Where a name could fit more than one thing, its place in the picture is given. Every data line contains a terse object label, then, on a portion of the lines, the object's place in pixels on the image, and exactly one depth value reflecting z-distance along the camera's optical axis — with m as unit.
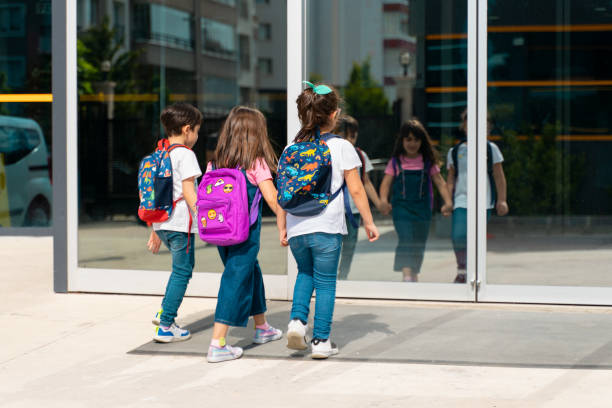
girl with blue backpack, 8.23
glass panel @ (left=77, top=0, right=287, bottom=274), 12.14
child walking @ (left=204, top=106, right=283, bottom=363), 8.44
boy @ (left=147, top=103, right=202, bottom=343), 9.07
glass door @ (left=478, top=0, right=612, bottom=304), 11.51
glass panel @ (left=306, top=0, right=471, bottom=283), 11.72
